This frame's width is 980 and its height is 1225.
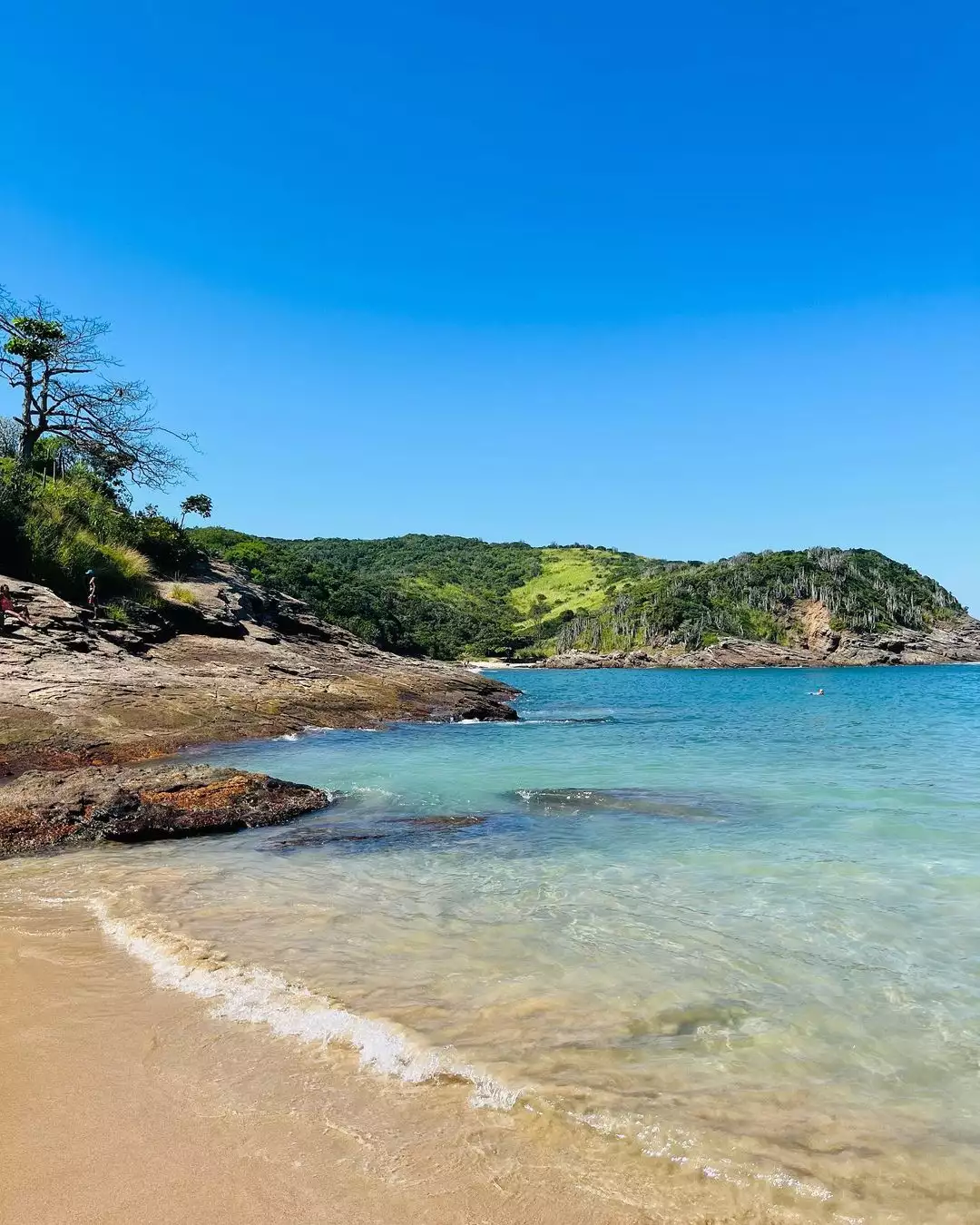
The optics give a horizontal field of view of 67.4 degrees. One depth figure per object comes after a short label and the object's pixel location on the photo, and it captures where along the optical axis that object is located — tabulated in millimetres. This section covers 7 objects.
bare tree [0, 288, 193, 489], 29734
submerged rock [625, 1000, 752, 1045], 4883
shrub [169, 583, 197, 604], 28783
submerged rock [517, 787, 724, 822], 11922
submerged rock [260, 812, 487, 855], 9641
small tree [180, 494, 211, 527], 49469
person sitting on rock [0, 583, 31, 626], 19500
